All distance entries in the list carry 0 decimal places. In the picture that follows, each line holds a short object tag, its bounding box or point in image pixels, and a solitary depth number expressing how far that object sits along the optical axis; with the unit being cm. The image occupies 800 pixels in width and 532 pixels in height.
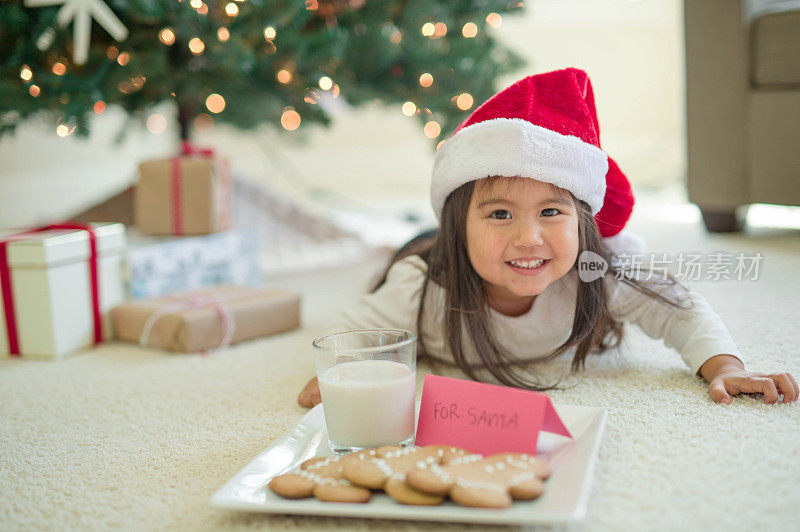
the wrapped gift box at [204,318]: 117
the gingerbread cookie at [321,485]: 58
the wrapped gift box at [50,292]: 115
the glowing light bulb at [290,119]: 176
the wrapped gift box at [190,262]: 135
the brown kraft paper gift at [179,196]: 148
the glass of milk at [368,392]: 69
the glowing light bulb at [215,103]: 164
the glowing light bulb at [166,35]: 149
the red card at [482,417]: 65
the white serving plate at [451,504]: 54
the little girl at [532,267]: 86
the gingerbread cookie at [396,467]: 57
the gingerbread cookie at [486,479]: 55
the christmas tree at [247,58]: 139
